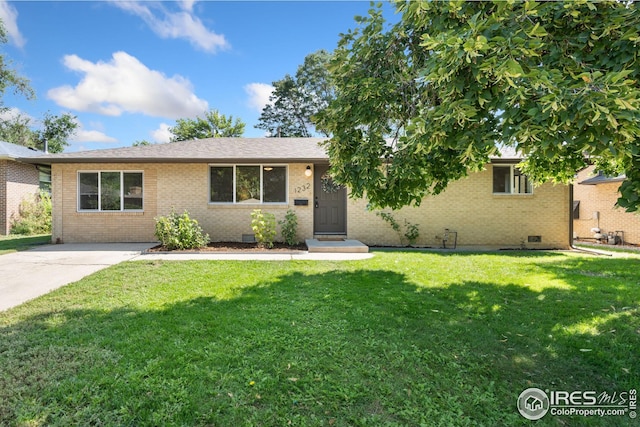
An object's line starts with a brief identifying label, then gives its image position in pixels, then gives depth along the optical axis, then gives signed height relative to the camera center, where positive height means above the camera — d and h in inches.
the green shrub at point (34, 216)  540.1 -9.4
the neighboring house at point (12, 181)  532.4 +51.5
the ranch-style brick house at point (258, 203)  406.0 +9.8
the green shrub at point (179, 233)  341.1 -24.4
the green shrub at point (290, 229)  385.1 -22.3
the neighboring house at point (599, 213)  474.6 -3.6
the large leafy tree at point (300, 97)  1275.8 +464.0
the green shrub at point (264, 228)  366.9 -20.1
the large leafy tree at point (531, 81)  89.7 +40.6
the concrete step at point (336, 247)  341.9 -39.5
